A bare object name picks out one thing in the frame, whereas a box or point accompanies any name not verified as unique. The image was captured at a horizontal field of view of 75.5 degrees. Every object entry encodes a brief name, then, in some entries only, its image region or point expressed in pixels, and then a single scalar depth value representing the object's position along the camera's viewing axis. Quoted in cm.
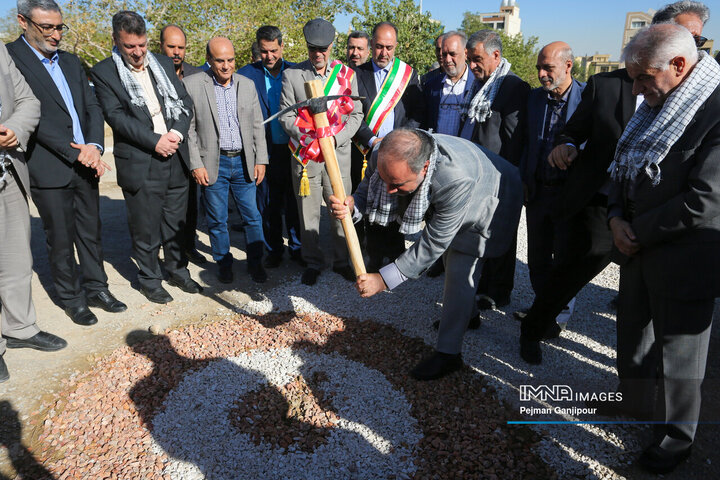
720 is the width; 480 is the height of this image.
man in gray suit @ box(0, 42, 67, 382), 335
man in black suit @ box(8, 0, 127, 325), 365
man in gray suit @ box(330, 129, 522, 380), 272
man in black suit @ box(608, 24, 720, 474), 218
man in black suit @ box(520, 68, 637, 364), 291
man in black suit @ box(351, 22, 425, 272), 481
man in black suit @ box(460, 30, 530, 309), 413
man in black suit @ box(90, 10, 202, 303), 407
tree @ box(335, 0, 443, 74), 1305
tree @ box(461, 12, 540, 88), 2708
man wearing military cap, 450
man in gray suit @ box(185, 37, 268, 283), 459
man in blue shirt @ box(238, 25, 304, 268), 515
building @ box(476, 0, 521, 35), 8081
